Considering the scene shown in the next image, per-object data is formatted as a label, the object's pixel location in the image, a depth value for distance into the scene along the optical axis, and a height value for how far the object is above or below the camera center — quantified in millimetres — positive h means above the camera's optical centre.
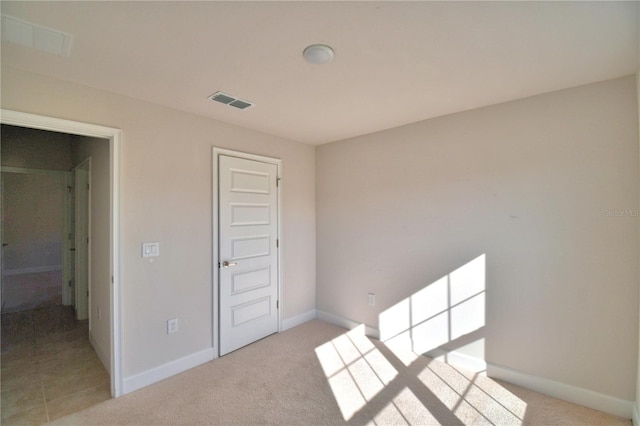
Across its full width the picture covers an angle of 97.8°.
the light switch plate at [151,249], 2438 -302
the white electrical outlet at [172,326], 2585 -1040
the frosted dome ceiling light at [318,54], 1648 +978
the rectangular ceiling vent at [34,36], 1449 +996
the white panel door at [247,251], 2996 -427
